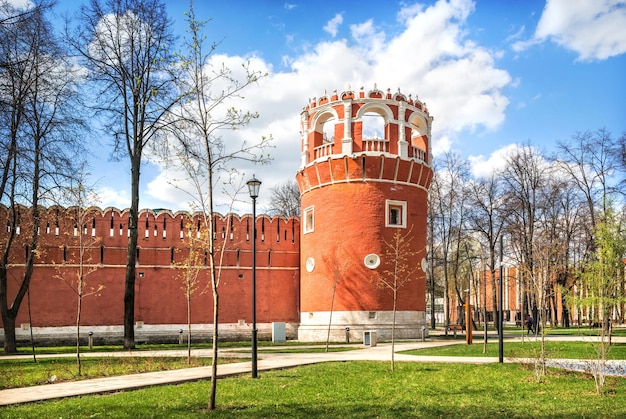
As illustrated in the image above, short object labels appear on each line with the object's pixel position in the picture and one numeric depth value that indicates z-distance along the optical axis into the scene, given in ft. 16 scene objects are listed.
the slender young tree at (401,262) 85.51
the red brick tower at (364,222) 85.66
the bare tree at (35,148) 58.07
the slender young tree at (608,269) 69.87
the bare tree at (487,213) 114.01
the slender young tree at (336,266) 86.38
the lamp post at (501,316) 49.93
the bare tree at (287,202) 158.27
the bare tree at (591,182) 104.83
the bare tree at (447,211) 116.88
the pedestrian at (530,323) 106.34
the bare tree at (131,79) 75.77
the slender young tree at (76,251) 85.66
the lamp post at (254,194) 42.75
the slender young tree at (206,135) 31.02
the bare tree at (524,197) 114.11
